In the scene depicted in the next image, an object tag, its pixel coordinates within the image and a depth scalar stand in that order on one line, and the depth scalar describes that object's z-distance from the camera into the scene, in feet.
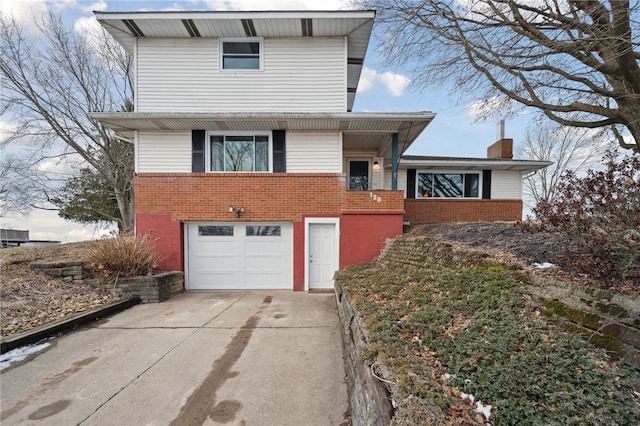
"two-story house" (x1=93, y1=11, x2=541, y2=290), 27.78
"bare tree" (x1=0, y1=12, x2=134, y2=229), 43.62
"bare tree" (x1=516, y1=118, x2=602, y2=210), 67.36
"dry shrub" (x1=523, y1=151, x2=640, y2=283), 8.86
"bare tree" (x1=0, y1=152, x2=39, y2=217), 48.62
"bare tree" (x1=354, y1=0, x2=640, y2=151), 18.52
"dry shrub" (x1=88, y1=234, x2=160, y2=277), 23.48
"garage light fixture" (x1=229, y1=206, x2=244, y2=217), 27.76
